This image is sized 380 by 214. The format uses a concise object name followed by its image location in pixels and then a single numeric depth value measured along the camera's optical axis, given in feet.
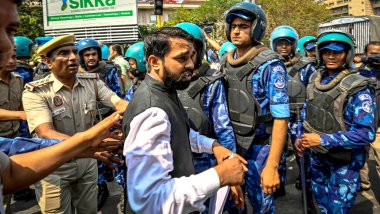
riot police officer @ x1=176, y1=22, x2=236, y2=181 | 8.77
